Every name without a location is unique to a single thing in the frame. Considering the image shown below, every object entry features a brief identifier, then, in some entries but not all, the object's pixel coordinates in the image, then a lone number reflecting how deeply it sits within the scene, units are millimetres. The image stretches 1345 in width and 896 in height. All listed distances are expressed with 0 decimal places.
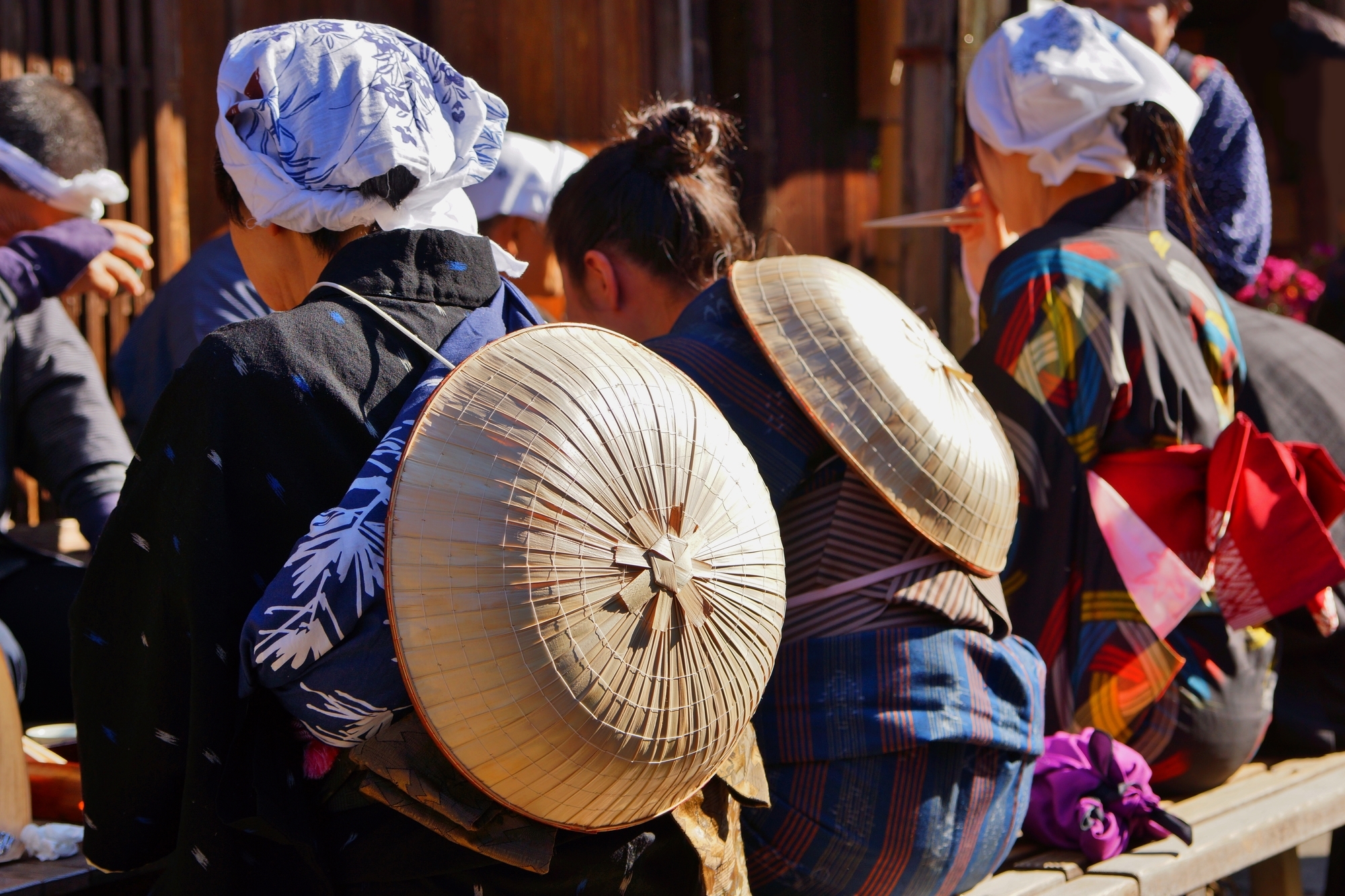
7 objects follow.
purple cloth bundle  4086
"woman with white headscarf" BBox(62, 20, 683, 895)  2482
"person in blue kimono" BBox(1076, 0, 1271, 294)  6652
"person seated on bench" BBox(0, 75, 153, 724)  5066
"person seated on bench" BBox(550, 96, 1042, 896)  3250
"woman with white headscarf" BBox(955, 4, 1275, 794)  4531
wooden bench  3922
